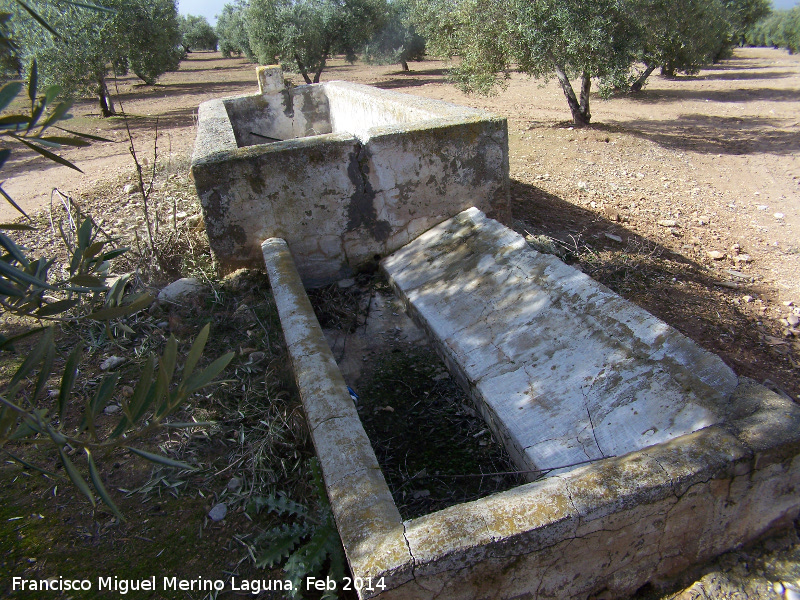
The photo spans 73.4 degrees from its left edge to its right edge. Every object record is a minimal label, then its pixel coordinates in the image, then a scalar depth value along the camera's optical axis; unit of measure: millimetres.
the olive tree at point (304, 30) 17641
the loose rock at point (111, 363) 3549
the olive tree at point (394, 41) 22250
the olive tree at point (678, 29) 9320
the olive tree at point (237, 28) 22062
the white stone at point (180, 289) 4191
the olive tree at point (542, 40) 8555
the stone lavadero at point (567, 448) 1842
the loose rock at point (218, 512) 2531
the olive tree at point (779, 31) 27708
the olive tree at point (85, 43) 11875
